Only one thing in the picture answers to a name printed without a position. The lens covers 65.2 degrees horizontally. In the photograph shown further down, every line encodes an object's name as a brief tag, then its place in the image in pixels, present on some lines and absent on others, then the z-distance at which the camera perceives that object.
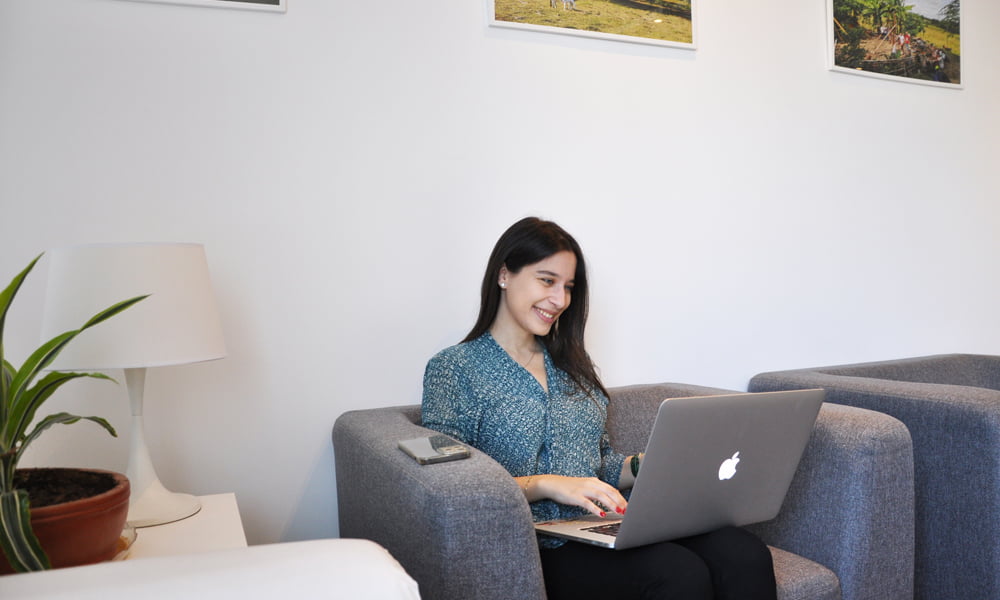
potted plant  0.86
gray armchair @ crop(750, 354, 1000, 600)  1.95
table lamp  1.39
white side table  1.34
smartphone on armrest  1.43
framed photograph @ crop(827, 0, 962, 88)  2.80
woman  1.49
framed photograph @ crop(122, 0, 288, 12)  1.86
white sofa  0.64
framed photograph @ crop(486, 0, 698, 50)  2.21
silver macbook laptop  1.40
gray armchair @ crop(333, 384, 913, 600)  1.28
